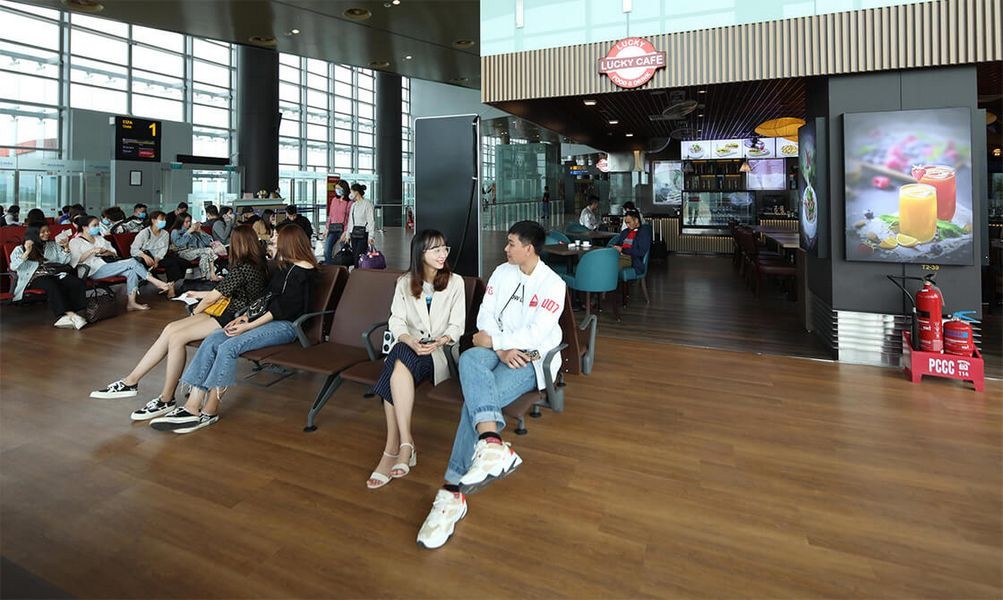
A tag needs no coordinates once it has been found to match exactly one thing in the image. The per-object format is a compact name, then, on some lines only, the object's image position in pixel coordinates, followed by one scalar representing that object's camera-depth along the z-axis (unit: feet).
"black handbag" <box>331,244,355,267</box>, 31.53
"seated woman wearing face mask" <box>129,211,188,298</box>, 28.25
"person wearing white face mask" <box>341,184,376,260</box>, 30.09
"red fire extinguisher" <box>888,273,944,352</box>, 14.67
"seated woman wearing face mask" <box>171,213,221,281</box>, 30.45
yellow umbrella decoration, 29.91
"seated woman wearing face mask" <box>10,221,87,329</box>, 22.08
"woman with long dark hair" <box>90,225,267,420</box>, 13.00
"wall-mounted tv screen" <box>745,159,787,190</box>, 48.98
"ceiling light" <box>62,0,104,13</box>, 26.50
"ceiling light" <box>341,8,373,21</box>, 28.04
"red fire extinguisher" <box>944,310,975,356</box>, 14.58
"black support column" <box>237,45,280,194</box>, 66.54
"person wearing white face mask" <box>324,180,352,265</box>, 32.51
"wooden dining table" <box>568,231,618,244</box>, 33.53
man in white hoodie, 8.21
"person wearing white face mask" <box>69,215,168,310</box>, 24.49
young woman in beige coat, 10.06
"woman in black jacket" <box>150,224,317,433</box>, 11.98
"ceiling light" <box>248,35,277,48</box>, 32.07
